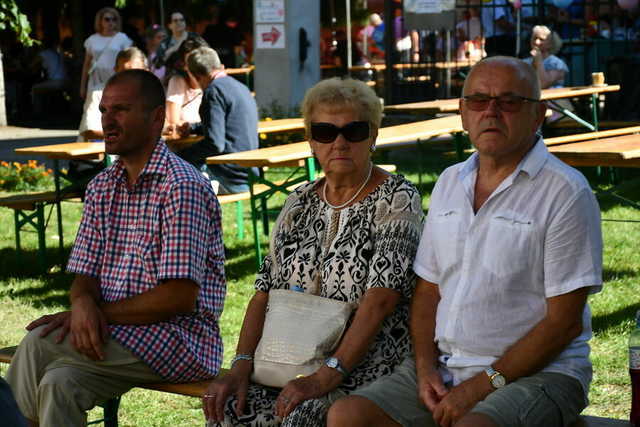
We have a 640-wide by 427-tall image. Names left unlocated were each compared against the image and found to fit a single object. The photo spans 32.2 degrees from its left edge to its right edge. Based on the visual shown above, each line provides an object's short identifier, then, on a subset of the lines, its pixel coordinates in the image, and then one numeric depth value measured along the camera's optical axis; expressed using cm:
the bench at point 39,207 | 862
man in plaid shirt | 378
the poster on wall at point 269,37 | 1781
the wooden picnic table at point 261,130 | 909
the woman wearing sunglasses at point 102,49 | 1217
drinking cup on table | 1161
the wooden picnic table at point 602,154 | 672
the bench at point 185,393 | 317
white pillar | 1767
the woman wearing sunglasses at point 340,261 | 344
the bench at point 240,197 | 828
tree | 1595
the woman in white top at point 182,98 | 952
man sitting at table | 826
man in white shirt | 305
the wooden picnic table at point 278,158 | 741
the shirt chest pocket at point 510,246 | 309
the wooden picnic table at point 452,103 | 1073
